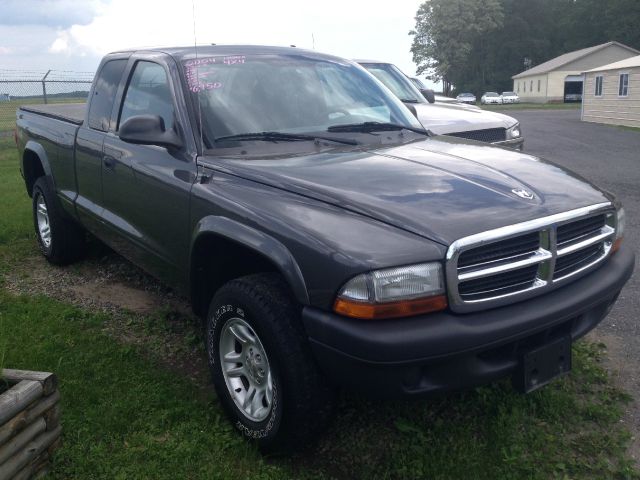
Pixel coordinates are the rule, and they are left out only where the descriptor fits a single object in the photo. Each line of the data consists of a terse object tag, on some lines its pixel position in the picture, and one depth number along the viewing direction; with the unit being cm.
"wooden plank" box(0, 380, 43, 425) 260
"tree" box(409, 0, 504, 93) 7644
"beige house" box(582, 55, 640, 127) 2283
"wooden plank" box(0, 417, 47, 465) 260
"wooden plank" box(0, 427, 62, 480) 260
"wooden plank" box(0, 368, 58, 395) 281
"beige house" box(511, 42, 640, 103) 5600
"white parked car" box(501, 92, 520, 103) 5860
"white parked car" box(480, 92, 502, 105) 5726
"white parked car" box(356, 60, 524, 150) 773
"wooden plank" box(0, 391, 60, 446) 260
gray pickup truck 245
